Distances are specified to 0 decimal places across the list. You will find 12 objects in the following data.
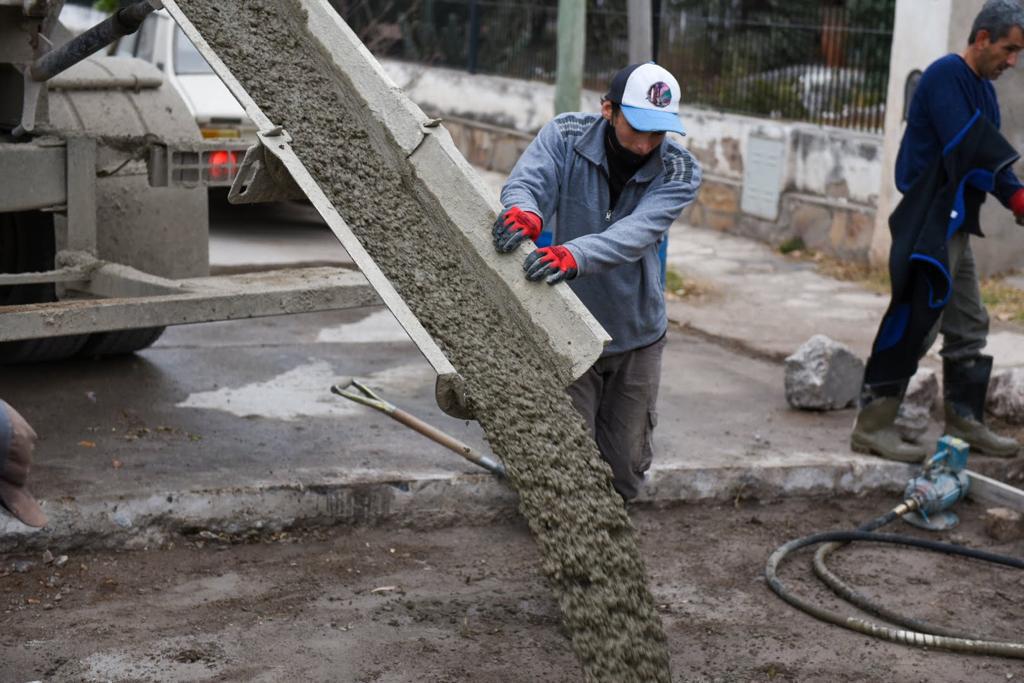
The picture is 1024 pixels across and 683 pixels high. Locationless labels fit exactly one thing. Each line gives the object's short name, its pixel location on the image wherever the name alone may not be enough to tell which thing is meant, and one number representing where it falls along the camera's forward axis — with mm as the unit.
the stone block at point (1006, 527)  5402
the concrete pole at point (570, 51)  8453
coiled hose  4367
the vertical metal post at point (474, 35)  15391
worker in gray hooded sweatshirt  4188
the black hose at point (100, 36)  5152
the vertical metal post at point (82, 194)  5406
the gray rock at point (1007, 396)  6555
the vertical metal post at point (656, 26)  12586
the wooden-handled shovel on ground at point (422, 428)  5392
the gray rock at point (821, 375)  6570
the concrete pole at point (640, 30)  8336
